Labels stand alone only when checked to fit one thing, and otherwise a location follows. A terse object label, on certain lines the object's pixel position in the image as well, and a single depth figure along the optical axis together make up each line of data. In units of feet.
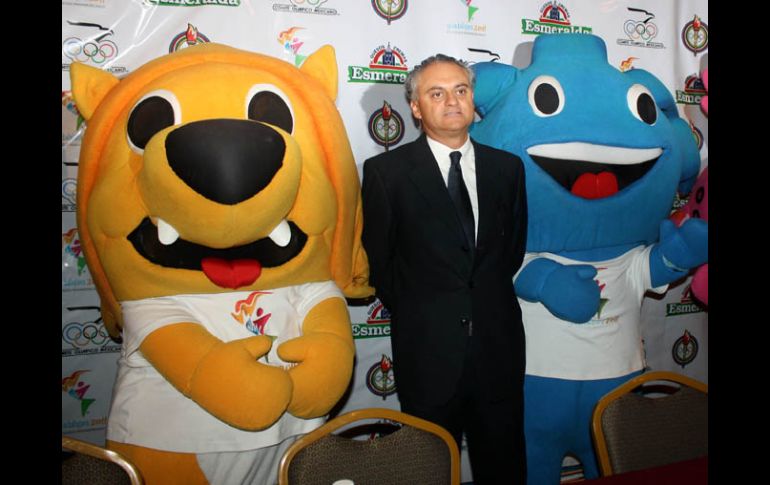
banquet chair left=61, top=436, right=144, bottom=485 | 4.31
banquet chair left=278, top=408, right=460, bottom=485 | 4.68
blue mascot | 7.03
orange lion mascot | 4.92
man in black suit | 6.19
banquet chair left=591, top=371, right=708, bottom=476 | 5.40
